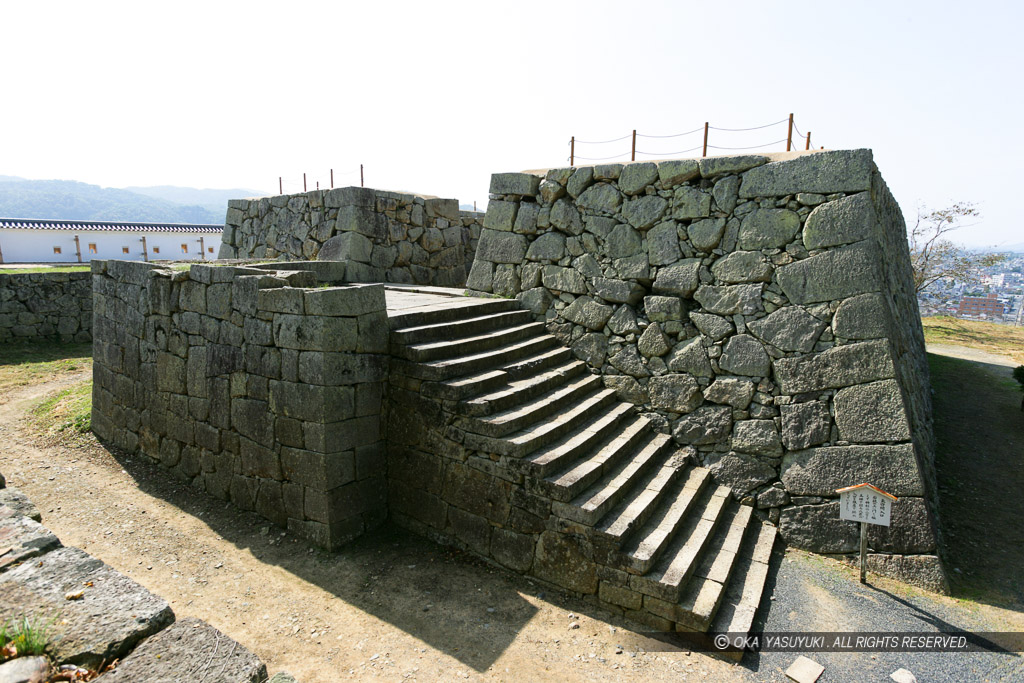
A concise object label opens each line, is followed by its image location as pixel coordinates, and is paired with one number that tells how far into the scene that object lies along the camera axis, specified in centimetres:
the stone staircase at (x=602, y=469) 460
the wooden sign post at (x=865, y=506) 484
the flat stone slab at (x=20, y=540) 248
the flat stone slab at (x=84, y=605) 206
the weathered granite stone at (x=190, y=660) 199
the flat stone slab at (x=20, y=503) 292
